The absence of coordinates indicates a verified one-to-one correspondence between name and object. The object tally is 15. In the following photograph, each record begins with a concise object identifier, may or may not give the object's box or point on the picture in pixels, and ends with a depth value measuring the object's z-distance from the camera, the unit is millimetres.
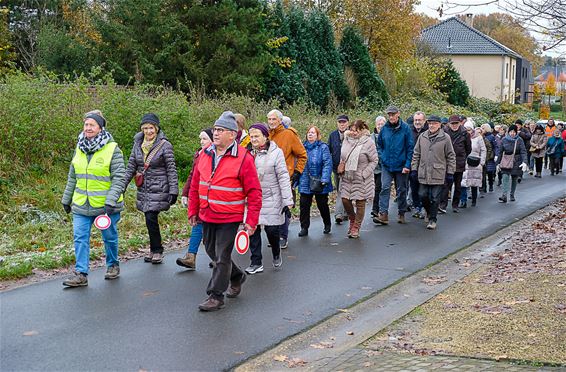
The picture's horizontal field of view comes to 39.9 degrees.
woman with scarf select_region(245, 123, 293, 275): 9836
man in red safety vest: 7918
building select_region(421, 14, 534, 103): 74312
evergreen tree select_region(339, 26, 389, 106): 38375
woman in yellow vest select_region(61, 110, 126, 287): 8945
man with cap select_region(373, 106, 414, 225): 14578
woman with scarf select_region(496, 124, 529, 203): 19516
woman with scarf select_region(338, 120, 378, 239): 13117
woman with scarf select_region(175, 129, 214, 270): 10062
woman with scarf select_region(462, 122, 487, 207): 17625
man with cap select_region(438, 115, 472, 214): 16391
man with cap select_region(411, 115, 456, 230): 14289
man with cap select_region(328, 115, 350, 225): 14312
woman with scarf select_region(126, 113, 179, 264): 10016
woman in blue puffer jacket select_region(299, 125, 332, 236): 12516
